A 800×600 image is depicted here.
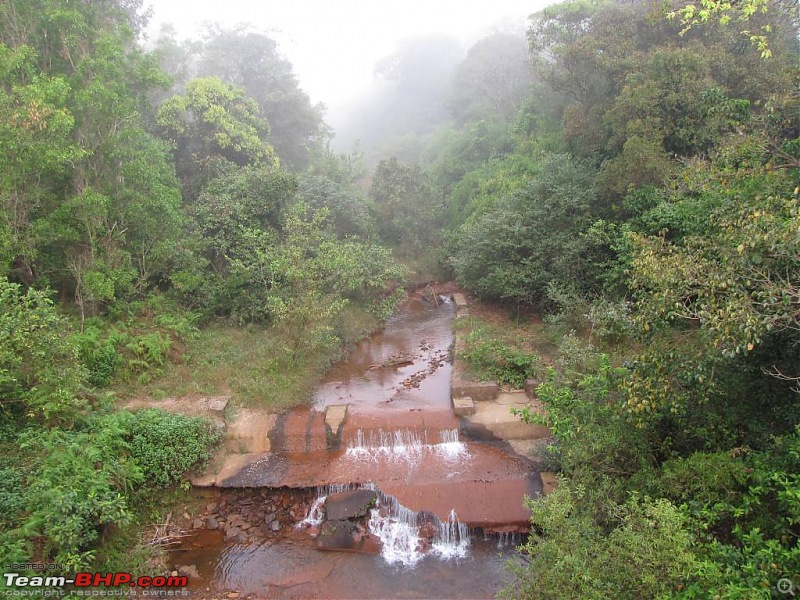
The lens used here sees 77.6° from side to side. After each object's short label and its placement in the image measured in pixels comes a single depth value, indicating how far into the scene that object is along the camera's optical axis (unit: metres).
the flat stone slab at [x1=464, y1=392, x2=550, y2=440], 11.19
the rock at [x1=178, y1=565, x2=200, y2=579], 8.81
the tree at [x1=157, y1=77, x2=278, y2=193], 21.92
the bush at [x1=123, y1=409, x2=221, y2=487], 9.98
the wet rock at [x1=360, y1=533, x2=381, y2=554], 9.34
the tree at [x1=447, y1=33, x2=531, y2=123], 34.22
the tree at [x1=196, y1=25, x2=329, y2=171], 30.69
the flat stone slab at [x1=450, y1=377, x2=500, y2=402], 12.23
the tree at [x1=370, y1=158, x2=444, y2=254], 25.16
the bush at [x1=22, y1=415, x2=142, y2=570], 7.36
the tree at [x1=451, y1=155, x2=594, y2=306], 15.94
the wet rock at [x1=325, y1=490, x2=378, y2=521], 9.73
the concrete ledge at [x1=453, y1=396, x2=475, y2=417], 11.67
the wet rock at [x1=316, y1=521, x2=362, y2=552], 9.37
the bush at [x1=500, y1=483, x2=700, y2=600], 5.07
